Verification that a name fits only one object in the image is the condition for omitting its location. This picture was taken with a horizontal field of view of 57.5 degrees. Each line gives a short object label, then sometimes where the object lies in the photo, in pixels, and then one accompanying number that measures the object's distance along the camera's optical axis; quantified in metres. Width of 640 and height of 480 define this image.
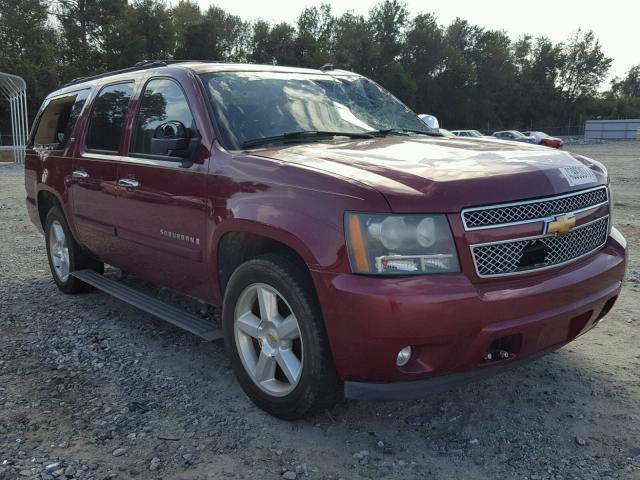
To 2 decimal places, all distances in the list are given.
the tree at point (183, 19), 59.03
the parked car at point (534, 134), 43.59
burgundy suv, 2.54
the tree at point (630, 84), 114.38
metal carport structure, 23.39
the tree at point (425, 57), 79.88
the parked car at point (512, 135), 38.54
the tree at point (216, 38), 58.94
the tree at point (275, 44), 66.38
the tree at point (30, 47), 45.72
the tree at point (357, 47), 72.38
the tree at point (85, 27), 54.09
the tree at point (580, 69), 89.12
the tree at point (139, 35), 53.47
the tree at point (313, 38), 65.62
